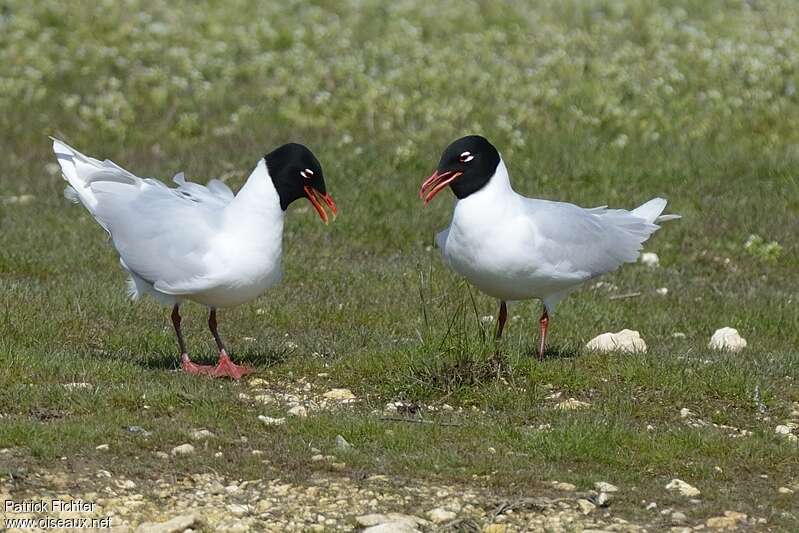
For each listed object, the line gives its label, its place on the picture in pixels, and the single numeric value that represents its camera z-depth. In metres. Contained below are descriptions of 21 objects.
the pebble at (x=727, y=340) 21.59
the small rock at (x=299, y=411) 16.53
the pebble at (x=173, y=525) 12.90
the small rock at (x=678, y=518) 13.68
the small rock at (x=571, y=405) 17.14
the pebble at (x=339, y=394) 17.52
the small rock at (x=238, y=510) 13.45
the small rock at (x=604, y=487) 14.38
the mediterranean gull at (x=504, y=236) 18.30
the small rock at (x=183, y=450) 14.90
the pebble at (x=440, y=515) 13.41
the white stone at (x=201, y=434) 15.36
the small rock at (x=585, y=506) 13.89
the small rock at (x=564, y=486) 14.41
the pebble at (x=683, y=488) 14.45
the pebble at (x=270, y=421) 16.05
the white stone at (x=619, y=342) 20.43
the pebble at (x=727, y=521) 13.61
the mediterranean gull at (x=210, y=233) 17.73
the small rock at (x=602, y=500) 14.02
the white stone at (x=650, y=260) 26.70
